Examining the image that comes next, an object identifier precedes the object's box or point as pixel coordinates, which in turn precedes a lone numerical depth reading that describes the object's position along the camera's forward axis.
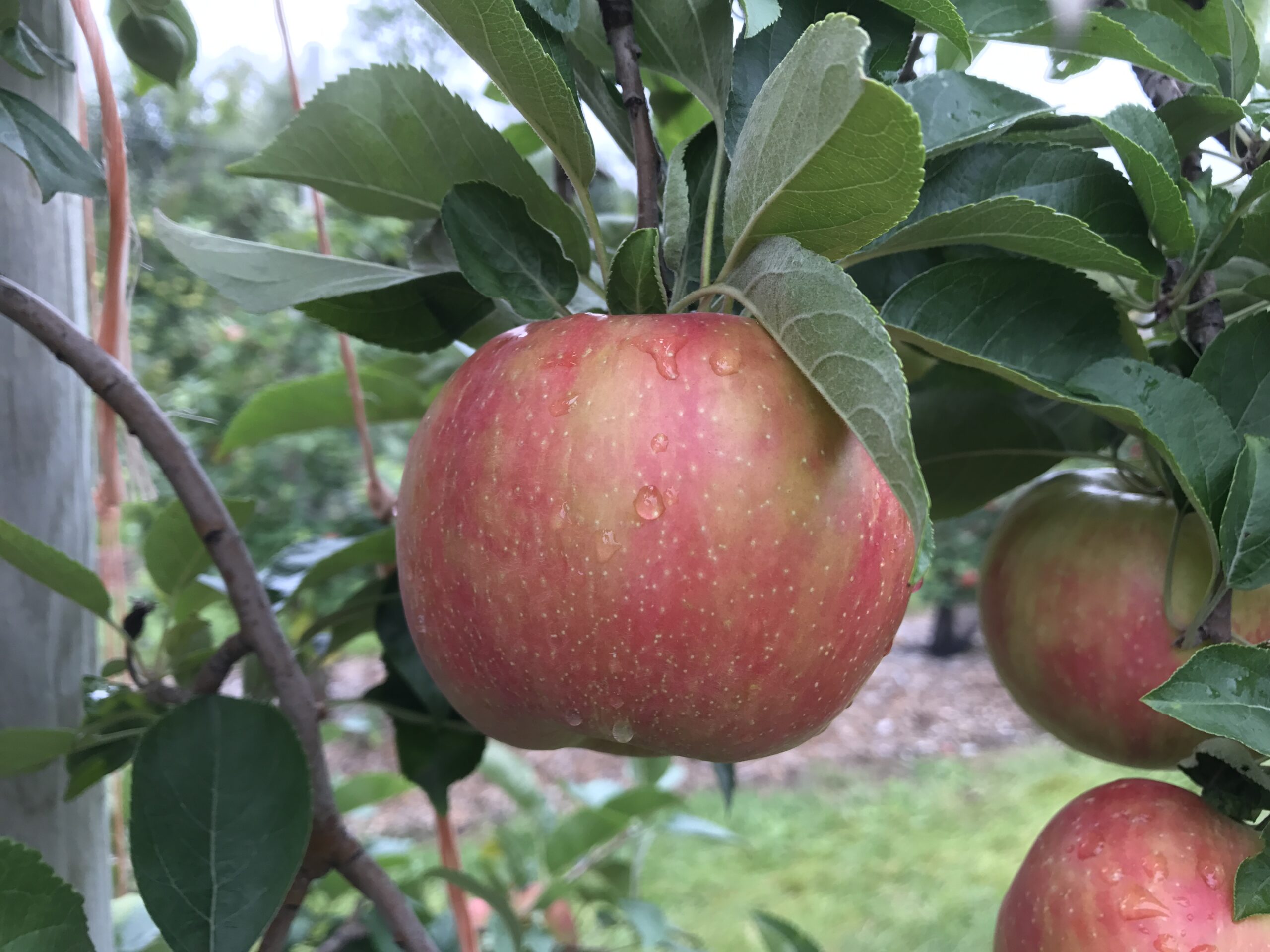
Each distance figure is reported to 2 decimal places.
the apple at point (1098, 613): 0.43
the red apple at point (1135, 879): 0.36
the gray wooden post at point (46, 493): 0.50
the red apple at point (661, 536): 0.30
